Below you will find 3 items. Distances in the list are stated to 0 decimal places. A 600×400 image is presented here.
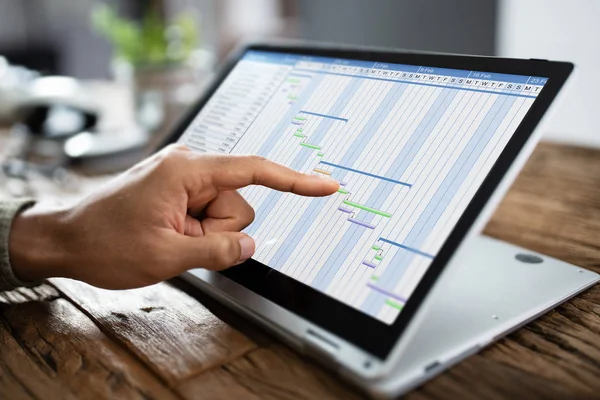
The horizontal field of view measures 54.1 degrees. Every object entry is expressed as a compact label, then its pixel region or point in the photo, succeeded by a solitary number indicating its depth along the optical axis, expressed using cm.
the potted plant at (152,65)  133
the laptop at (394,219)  48
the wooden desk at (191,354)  48
